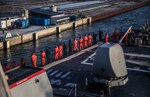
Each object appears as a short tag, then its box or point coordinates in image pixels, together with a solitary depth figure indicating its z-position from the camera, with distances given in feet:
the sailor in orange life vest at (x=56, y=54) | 93.76
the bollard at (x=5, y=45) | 139.53
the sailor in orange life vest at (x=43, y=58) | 86.74
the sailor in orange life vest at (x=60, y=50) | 95.85
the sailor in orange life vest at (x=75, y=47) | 103.96
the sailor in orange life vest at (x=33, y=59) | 83.65
